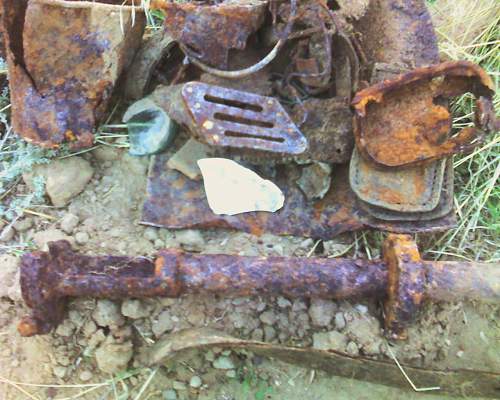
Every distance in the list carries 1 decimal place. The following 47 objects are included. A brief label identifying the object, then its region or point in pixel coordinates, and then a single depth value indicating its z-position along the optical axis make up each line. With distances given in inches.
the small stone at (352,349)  16.8
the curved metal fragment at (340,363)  16.7
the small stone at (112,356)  16.9
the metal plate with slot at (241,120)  16.5
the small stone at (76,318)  17.2
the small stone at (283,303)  17.5
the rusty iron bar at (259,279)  15.8
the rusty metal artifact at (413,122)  16.8
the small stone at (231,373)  17.5
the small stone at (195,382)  17.3
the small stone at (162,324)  17.3
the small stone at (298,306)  17.4
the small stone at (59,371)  17.2
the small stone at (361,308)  17.4
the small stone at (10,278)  17.1
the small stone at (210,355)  17.4
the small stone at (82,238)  17.8
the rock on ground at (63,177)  18.4
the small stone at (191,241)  17.9
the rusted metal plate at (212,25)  17.4
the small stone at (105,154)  19.3
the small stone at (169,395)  17.3
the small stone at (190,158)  18.2
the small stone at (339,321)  17.2
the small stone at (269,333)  17.2
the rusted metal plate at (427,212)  17.6
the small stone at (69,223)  18.0
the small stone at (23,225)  18.3
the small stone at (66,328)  17.2
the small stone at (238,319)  17.3
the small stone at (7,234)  18.2
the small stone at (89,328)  17.1
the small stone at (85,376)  17.3
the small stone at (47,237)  17.8
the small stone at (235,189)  18.0
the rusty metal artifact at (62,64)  17.8
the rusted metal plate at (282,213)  17.8
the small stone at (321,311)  17.2
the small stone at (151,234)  17.9
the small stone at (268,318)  17.3
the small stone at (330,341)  16.9
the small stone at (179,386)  17.4
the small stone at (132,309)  17.1
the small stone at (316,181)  18.1
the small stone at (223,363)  17.4
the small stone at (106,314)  17.0
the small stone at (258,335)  17.2
